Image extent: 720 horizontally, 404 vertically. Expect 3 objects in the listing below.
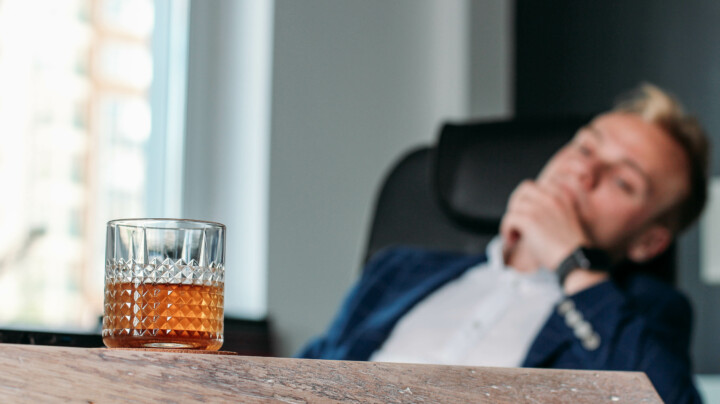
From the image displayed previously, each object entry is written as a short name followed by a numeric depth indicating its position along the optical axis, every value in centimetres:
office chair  303
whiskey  115
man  239
